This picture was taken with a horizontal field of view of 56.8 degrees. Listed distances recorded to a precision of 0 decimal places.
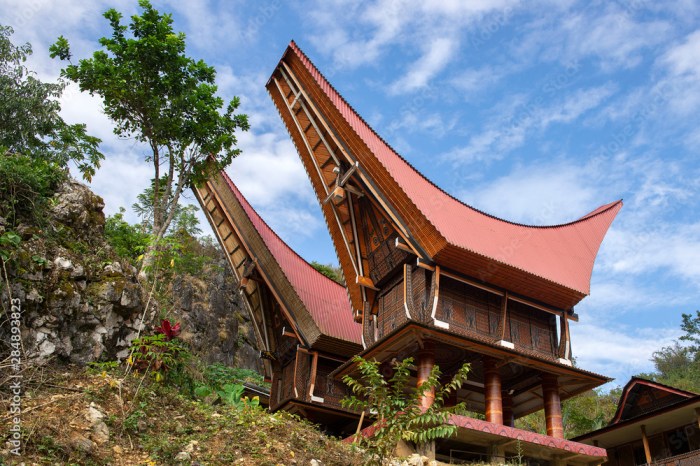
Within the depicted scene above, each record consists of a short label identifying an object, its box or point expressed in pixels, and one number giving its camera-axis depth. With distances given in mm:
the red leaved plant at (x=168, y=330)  9758
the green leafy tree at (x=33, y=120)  15117
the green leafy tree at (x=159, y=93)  13734
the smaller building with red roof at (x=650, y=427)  14875
